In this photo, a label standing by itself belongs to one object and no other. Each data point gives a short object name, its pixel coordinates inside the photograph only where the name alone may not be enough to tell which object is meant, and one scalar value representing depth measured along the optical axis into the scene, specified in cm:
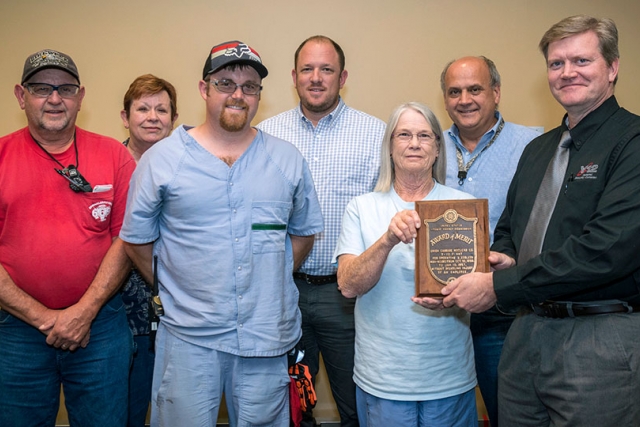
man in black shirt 182
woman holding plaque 214
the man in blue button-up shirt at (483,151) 272
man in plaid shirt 293
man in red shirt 238
